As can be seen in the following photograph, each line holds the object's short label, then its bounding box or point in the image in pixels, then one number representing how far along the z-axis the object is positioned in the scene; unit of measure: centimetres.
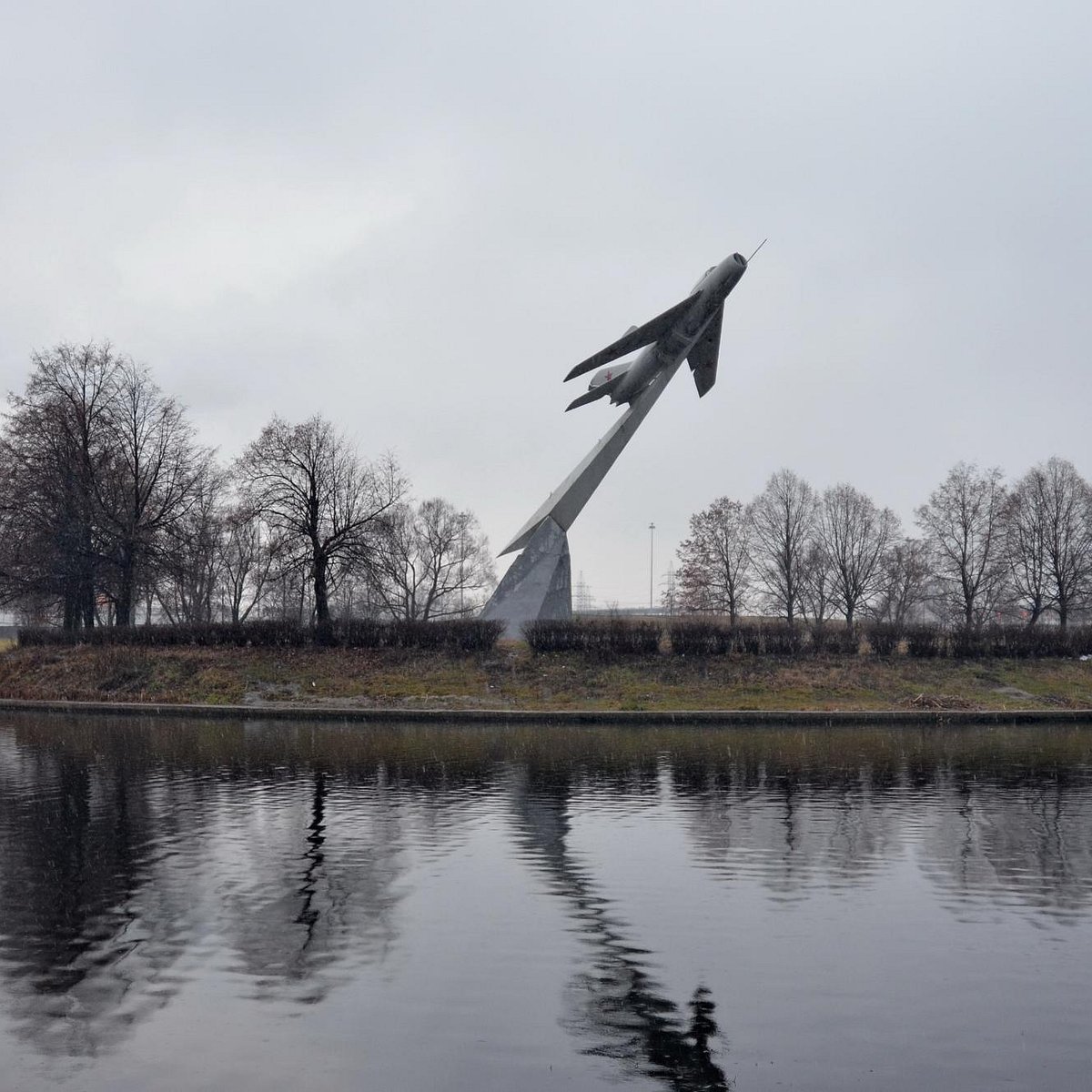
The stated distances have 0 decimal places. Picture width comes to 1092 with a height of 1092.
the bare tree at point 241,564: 5672
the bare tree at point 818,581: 5328
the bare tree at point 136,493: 3856
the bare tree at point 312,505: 3753
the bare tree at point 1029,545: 4788
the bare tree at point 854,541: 5362
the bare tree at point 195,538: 3953
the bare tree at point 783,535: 5353
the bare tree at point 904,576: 5344
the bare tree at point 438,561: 6675
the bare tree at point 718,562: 5306
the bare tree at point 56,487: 3762
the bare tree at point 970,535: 4816
